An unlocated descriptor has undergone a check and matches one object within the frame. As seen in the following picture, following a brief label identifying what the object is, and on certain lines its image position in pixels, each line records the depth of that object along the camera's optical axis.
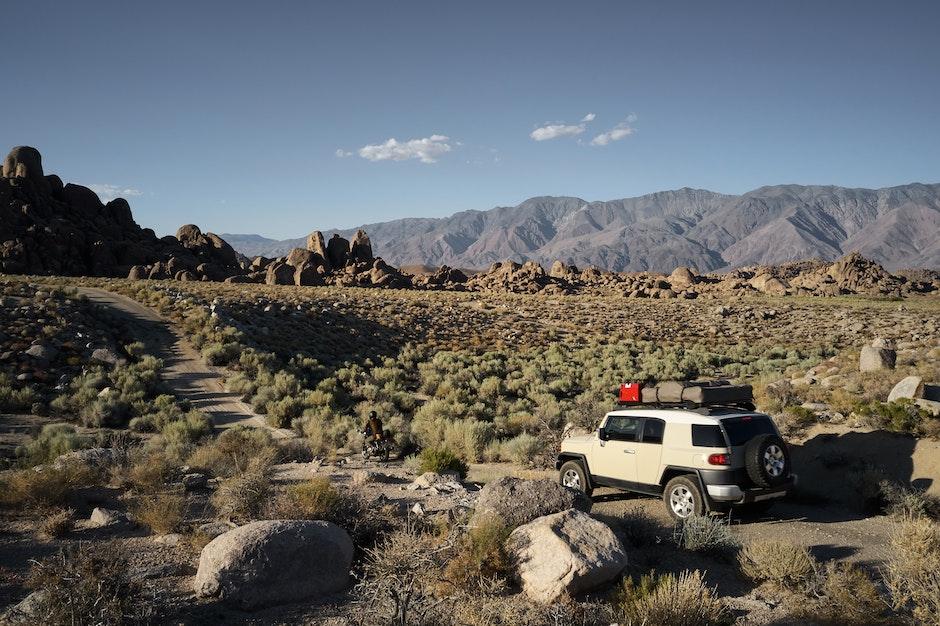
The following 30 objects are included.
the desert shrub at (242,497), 7.97
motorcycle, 14.40
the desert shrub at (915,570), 5.26
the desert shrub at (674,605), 5.12
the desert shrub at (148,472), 9.49
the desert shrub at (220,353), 23.09
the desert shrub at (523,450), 13.54
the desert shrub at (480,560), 5.92
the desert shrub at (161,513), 7.53
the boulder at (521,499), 7.07
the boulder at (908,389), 13.02
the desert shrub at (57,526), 7.35
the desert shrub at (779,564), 6.23
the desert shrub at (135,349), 21.97
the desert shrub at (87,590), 4.52
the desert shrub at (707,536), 7.16
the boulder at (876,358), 18.03
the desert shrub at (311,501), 7.25
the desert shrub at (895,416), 11.20
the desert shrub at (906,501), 8.50
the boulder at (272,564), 5.61
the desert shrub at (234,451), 11.48
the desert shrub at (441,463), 11.99
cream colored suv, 7.98
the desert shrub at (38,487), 8.19
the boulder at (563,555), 5.80
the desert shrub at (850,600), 5.45
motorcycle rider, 14.51
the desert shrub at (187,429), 14.12
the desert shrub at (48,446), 11.38
